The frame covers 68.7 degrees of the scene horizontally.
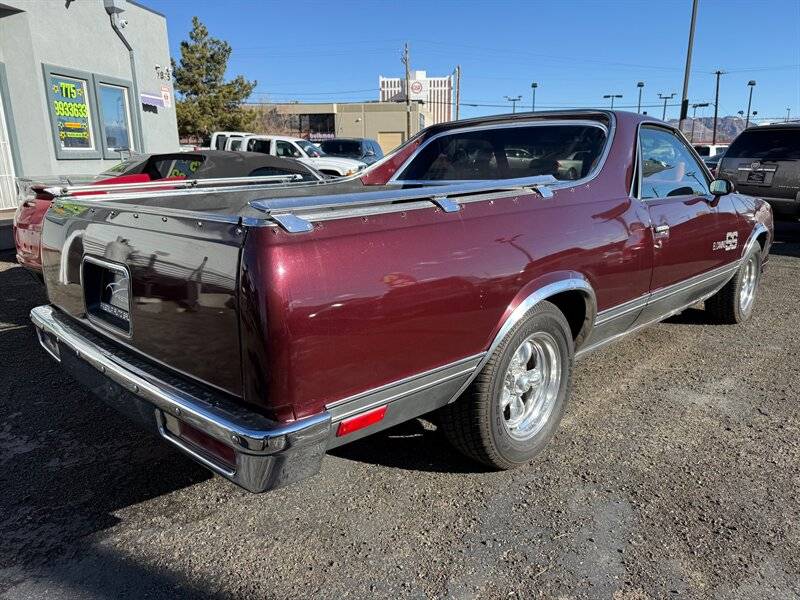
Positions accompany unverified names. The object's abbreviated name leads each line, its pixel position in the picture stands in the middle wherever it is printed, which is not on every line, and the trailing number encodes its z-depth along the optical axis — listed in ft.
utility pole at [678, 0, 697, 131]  65.00
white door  36.29
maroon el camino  6.23
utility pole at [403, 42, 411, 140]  149.03
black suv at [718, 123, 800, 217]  29.33
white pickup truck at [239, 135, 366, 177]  51.55
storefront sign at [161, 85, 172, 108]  50.55
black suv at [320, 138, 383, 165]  64.34
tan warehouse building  204.95
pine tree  121.19
